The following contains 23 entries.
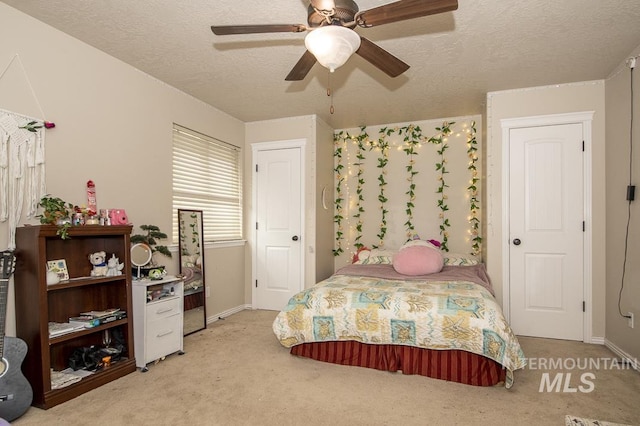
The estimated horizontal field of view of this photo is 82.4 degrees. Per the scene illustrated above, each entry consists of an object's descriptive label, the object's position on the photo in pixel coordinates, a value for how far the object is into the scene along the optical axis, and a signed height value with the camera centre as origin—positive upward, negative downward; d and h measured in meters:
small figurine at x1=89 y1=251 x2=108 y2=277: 2.71 -0.40
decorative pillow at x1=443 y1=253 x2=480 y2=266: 4.14 -0.60
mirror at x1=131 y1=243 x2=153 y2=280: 3.03 -0.39
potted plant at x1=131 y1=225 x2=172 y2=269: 3.16 -0.25
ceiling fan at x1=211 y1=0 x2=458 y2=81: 1.65 +0.90
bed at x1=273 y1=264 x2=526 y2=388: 2.54 -0.91
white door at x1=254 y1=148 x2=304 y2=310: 4.72 -0.24
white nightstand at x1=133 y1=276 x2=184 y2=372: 2.88 -0.89
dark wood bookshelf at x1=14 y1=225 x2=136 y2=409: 2.24 -0.63
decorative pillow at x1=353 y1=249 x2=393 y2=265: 4.40 -0.60
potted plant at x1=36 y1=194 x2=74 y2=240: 2.32 -0.03
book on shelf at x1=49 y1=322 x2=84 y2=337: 2.35 -0.78
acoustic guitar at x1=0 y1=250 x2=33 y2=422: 1.99 -0.89
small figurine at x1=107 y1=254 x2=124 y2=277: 2.75 -0.43
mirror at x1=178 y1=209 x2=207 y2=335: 3.76 -0.61
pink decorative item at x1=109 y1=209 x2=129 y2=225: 2.82 -0.05
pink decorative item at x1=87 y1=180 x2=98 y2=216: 2.70 +0.09
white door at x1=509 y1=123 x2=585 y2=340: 3.59 -0.25
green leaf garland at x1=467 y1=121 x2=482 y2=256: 4.61 +0.23
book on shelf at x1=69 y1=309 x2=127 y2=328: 2.55 -0.78
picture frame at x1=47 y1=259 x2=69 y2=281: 2.44 -0.38
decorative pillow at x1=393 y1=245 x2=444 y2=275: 3.77 -0.56
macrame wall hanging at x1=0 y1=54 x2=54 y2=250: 2.34 +0.31
